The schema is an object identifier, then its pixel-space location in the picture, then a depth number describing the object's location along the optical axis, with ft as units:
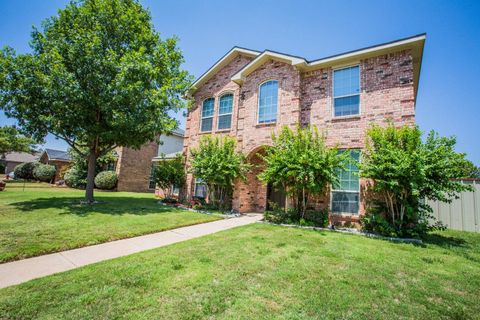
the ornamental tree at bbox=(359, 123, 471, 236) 21.49
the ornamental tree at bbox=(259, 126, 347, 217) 26.91
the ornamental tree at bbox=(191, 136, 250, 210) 35.58
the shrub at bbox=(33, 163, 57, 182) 85.44
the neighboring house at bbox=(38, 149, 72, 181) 90.95
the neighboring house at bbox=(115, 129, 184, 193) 69.92
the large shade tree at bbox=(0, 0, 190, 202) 32.12
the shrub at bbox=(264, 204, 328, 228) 28.25
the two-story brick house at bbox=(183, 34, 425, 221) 28.89
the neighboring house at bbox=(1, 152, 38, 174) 155.75
